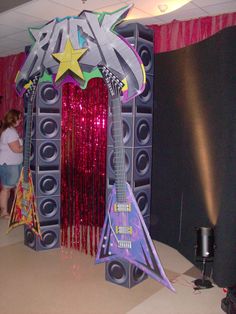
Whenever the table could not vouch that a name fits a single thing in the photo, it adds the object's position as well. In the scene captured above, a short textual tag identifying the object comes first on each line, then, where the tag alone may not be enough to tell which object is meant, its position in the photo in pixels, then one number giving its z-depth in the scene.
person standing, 3.90
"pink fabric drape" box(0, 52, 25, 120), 5.33
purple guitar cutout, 2.44
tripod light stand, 2.59
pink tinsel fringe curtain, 3.03
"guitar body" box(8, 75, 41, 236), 3.23
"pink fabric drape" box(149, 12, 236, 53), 3.22
